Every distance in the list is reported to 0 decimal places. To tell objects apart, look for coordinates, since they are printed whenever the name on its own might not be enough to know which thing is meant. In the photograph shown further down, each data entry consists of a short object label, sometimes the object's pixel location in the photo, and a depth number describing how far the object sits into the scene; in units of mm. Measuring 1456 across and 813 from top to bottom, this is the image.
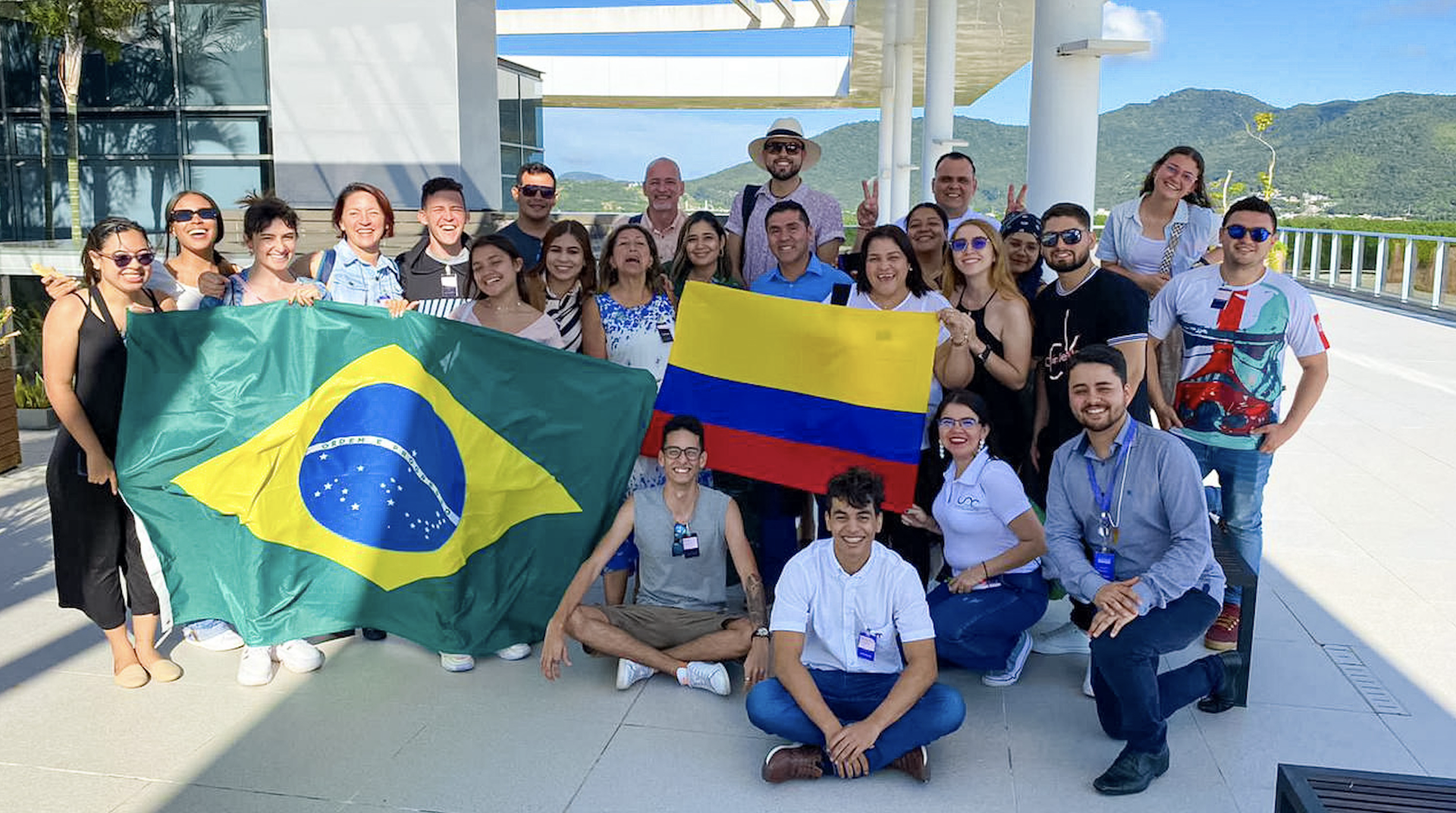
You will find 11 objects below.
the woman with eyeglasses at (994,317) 4918
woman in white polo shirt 4574
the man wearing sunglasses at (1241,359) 4715
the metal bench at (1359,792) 2412
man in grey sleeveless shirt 4613
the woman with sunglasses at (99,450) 4496
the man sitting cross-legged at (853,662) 3854
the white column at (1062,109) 7664
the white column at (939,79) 16047
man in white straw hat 5988
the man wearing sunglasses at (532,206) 6121
